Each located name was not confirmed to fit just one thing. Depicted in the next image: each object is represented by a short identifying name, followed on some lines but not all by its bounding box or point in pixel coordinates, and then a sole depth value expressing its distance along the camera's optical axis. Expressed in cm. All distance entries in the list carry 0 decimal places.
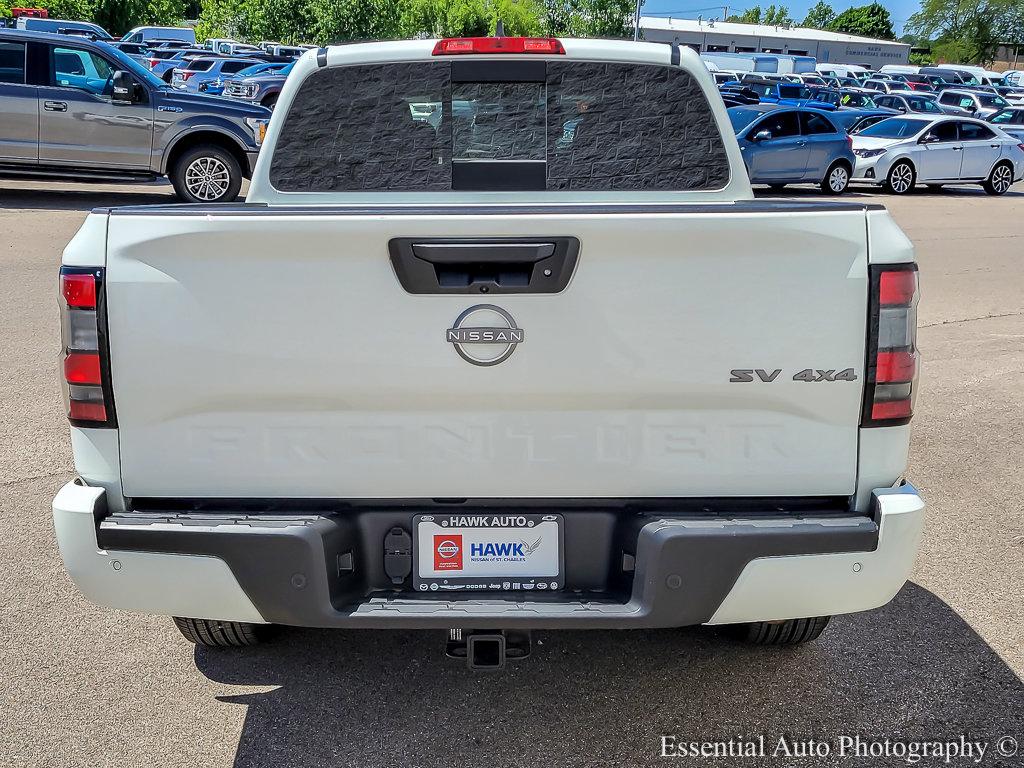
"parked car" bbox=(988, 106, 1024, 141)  3270
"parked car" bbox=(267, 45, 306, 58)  4428
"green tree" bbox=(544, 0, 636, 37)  5875
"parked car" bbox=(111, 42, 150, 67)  4103
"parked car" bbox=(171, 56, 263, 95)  3198
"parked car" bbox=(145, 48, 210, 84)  3451
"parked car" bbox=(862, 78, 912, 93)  4913
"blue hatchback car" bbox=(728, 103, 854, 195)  1895
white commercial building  11100
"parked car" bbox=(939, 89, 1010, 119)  3597
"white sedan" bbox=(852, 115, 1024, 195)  2088
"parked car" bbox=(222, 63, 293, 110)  2916
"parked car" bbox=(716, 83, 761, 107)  2798
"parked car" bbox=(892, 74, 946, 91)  5122
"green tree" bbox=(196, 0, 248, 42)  6325
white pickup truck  267
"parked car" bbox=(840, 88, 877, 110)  3272
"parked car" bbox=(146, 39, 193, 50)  4679
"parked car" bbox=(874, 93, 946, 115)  3145
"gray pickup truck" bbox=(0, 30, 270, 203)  1369
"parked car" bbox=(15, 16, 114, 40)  3220
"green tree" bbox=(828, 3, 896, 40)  13938
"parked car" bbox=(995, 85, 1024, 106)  4559
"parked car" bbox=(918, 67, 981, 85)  5928
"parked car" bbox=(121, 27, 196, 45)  5116
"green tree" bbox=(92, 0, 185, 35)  5820
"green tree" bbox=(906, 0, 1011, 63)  10288
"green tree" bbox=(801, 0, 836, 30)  15900
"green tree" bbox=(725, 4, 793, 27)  16088
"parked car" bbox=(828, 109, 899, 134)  2390
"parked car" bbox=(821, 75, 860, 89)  4743
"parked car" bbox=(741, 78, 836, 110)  3309
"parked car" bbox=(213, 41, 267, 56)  4244
